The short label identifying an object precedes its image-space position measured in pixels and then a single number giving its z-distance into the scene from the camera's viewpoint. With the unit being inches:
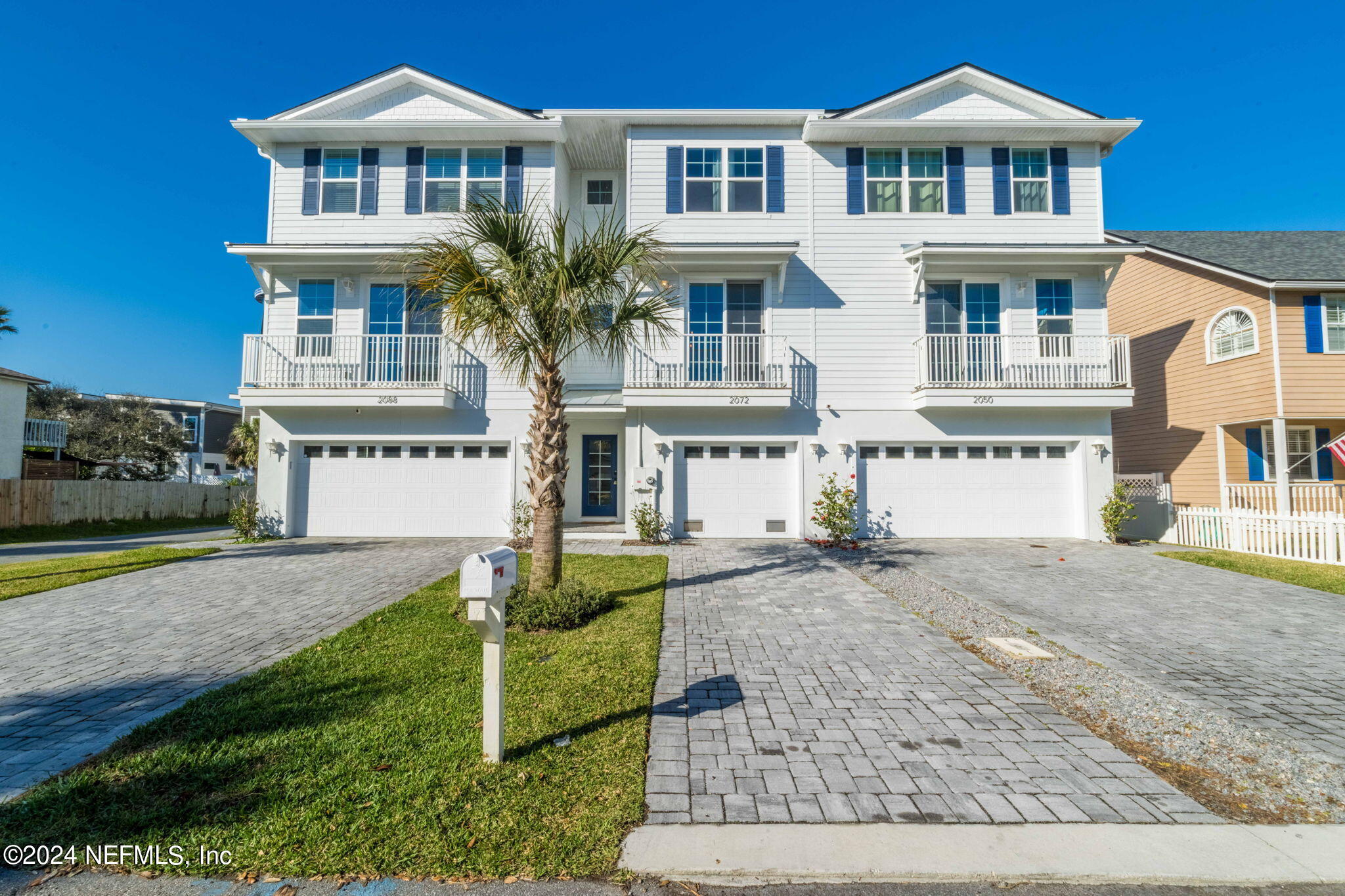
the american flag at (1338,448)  424.2
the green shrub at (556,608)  240.2
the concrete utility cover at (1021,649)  211.8
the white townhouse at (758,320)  510.0
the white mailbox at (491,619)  126.9
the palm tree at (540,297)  257.8
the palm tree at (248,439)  653.9
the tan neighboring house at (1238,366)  534.0
